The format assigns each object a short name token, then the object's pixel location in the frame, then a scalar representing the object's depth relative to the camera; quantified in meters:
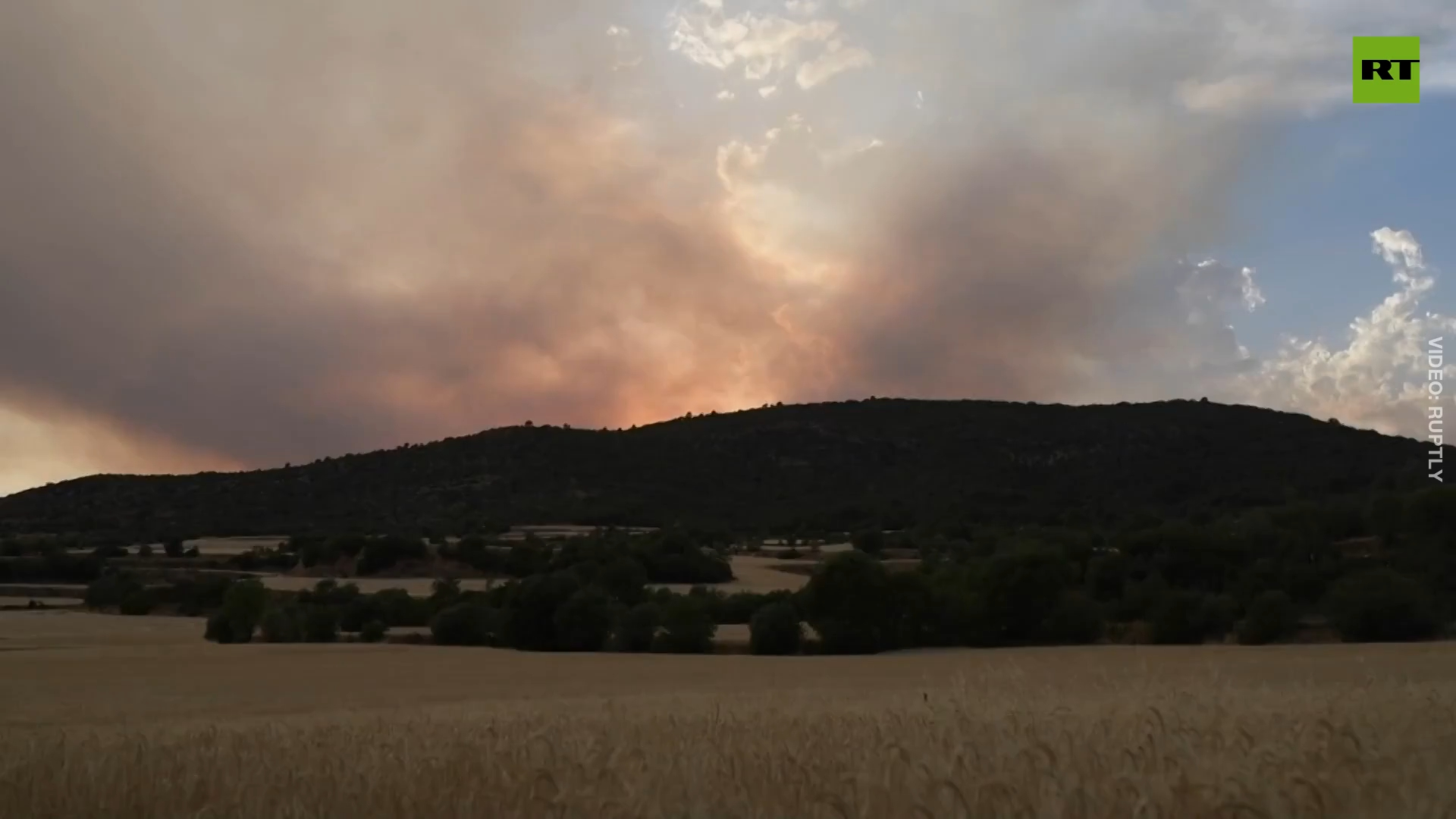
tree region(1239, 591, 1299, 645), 38.03
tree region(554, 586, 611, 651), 43.53
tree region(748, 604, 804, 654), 40.81
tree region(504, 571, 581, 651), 44.59
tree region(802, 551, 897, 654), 40.50
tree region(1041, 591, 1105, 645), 39.94
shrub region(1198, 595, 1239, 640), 39.66
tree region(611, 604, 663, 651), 43.09
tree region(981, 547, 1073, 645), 40.62
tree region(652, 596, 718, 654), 42.53
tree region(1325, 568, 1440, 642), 36.75
